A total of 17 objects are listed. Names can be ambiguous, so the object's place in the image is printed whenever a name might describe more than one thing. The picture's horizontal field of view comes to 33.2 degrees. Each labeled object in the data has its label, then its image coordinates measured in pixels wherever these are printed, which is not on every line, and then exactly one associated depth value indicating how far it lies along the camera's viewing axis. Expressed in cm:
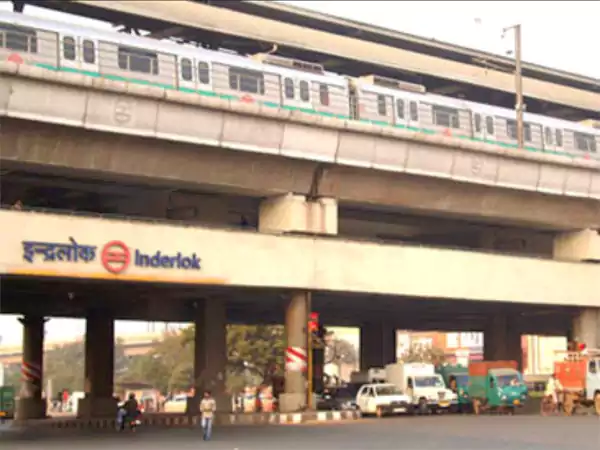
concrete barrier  4212
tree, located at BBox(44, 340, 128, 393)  17712
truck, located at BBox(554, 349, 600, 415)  4163
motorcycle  3862
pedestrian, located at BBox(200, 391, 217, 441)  3119
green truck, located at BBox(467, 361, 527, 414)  4850
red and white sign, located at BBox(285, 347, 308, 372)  4419
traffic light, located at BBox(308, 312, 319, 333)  4492
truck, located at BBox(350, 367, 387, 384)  5697
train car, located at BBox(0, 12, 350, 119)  3581
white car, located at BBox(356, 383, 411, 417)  4897
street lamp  5064
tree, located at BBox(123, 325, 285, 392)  9306
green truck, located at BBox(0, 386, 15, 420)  6262
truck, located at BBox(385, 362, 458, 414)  5156
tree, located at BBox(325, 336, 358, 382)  15041
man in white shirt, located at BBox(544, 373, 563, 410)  4462
